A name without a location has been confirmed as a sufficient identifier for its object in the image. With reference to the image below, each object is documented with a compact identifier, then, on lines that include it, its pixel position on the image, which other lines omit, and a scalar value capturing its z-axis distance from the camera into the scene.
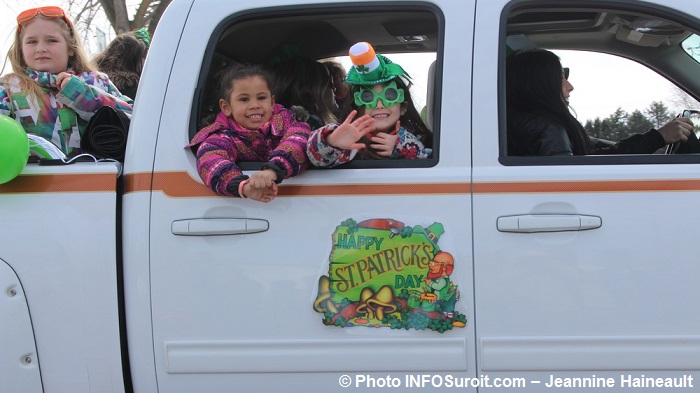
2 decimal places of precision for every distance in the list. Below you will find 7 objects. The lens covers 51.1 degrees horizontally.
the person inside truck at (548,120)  2.71
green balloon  2.38
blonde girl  3.00
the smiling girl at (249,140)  2.36
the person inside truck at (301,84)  3.24
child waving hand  2.41
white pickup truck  2.33
